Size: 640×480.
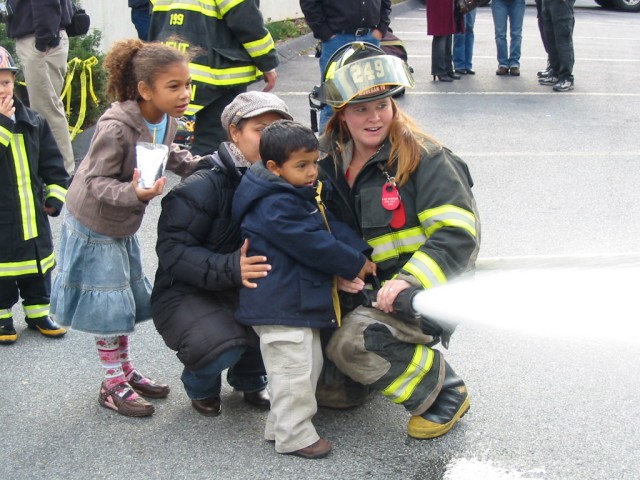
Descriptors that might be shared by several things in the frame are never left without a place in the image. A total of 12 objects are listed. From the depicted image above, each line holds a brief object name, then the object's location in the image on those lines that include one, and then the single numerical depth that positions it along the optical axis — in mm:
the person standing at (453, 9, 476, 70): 11320
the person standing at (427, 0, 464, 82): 10680
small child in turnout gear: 4305
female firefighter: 3441
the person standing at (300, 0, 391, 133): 7938
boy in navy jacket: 3336
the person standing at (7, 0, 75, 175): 6473
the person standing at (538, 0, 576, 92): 10195
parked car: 19281
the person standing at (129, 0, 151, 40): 9023
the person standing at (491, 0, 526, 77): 11164
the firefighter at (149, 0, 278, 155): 5836
